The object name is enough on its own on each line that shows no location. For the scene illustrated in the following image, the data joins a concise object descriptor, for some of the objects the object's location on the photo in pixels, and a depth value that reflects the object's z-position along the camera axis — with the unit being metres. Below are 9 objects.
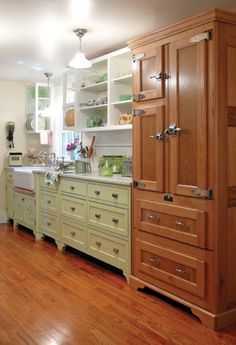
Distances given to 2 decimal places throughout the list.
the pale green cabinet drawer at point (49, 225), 4.62
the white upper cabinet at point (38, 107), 6.02
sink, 5.14
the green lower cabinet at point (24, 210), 5.20
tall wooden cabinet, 2.50
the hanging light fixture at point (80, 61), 3.67
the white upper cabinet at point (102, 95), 4.12
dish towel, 4.49
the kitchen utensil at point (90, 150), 5.01
